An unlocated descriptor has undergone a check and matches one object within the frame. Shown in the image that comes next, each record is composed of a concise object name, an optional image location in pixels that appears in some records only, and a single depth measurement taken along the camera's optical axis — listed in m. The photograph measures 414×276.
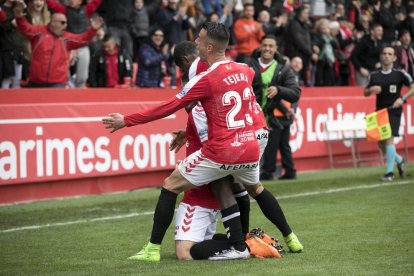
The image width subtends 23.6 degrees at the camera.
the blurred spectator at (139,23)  19.75
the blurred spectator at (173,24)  20.48
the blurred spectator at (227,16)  22.01
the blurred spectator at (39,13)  16.95
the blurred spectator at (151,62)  18.84
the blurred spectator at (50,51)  15.91
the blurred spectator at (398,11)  27.00
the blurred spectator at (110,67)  18.20
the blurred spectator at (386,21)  25.89
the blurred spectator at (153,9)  20.38
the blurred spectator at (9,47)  16.34
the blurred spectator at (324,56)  23.45
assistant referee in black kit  16.56
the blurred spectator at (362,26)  25.70
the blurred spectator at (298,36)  21.94
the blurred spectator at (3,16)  16.03
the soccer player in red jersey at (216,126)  8.30
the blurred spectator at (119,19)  19.06
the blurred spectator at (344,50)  24.50
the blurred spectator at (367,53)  23.64
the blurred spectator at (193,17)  21.06
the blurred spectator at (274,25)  21.67
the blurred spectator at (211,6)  22.39
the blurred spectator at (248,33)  21.11
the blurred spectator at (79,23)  17.59
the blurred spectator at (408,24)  26.47
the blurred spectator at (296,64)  20.70
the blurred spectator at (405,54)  24.38
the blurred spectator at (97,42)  18.36
